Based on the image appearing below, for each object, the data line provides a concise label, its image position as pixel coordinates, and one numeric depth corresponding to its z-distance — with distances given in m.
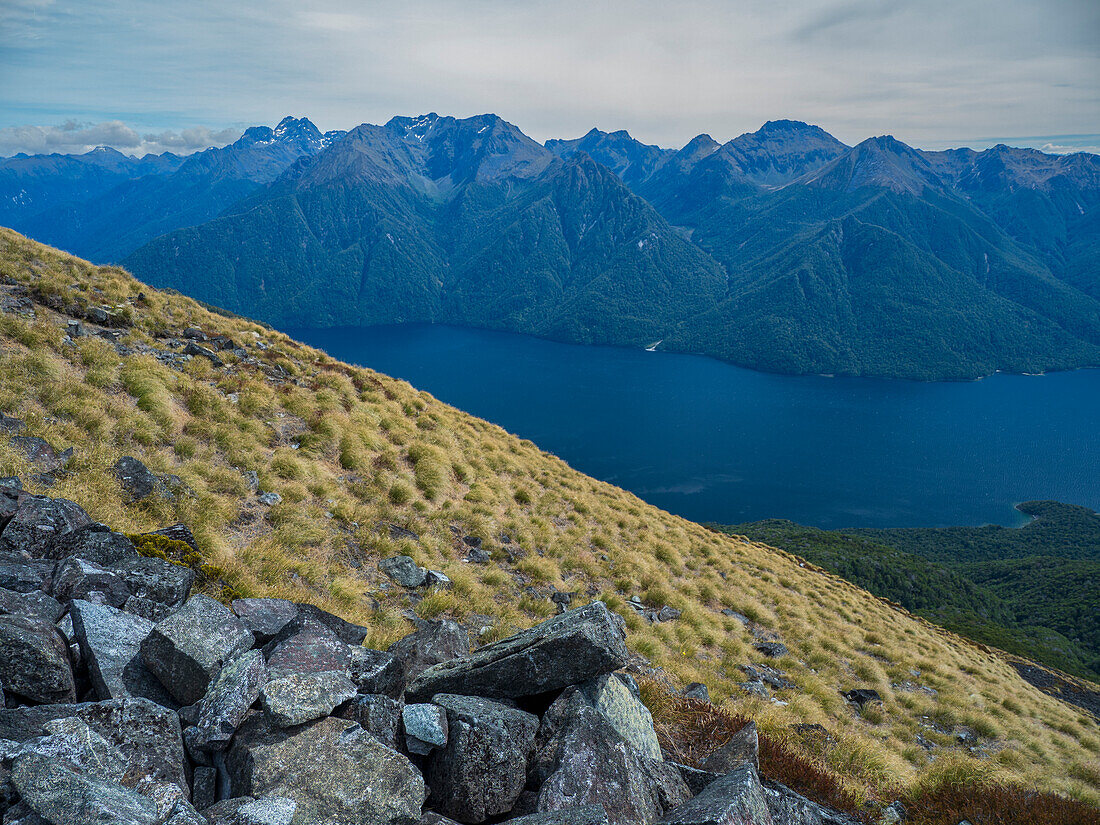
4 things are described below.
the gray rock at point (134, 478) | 10.21
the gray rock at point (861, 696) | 14.87
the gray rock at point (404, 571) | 12.16
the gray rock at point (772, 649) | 15.93
